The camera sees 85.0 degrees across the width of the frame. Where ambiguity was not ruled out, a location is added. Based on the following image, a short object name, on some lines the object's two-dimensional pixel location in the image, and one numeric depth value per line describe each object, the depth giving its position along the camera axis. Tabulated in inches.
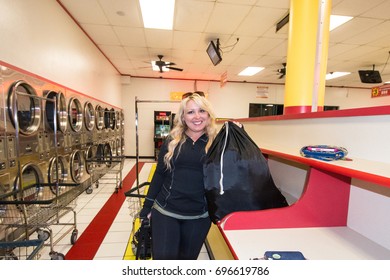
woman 60.5
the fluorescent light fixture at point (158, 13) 146.3
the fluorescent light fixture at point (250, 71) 307.6
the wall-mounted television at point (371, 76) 264.1
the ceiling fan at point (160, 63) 253.1
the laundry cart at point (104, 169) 195.7
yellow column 101.2
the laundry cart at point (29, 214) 85.2
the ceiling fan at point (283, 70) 270.4
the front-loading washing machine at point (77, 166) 155.0
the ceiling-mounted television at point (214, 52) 194.5
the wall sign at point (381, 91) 272.7
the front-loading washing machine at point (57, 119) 127.6
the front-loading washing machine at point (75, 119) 153.6
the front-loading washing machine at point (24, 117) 91.9
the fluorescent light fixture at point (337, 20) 161.6
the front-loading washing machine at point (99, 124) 209.4
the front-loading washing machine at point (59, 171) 125.8
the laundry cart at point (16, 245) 54.0
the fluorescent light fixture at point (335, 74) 321.8
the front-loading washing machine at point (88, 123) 181.6
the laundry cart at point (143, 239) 68.4
